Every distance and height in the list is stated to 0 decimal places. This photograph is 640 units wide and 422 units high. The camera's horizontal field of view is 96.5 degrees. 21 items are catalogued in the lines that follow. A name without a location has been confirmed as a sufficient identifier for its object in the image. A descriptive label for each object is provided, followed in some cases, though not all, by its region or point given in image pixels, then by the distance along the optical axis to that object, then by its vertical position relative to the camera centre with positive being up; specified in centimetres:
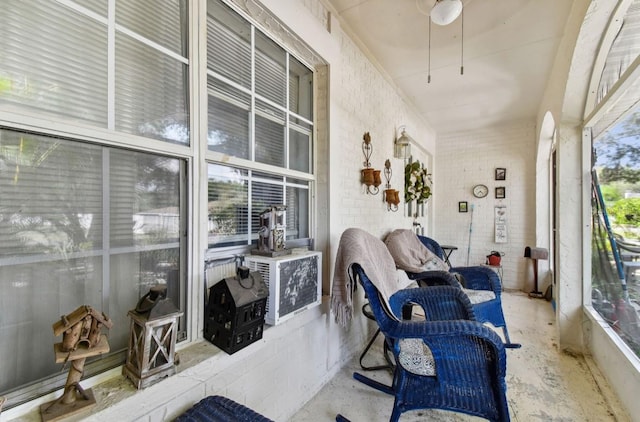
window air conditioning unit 152 -40
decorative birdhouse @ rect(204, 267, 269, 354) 127 -46
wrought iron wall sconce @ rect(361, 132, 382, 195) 269 +38
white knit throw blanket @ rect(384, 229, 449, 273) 278 -43
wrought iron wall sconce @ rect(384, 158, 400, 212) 325 +21
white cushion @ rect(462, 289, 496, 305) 235 -72
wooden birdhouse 85 -43
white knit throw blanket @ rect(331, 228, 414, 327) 174 -37
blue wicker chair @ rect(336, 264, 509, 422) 127 -76
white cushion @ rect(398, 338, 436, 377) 141 -76
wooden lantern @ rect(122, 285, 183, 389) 101 -47
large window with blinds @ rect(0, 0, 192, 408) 87 +15
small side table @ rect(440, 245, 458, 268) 470 -60
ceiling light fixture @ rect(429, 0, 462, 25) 189 +136
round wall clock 516 +37
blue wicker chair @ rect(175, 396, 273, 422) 99 -72
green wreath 401 +40
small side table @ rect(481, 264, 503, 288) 470 -94
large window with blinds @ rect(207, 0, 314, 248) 149 +49
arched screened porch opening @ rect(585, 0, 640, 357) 178 +22
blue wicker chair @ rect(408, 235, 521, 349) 234 -70
